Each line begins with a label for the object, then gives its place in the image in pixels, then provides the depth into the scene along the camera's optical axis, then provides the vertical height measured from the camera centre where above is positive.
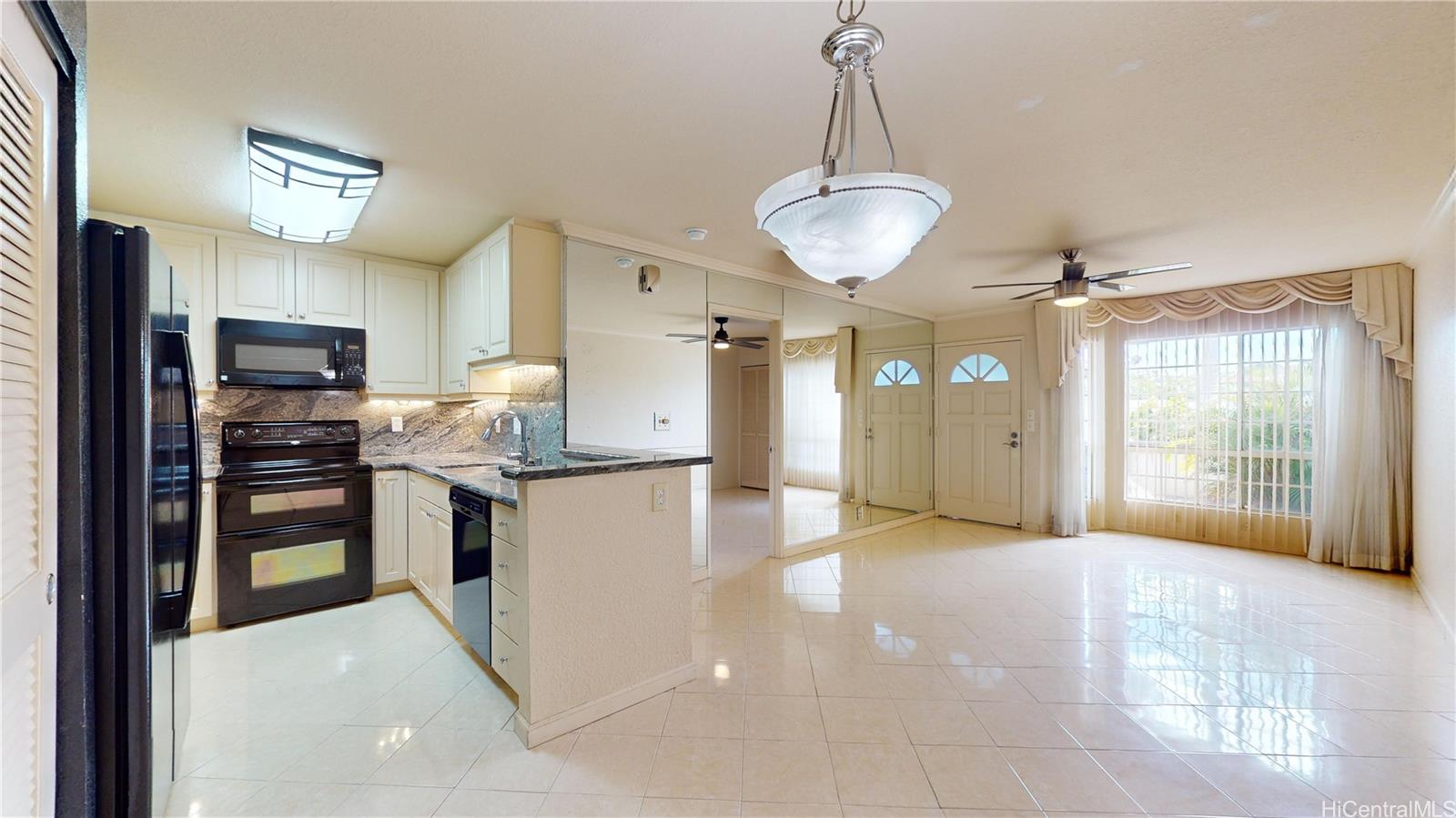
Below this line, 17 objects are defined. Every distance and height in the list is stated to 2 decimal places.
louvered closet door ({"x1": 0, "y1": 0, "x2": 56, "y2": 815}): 0.84 -0.02
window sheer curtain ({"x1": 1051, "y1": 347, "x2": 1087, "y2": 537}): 5.42 -0.54
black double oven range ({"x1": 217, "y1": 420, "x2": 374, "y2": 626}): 3.03 -0.68
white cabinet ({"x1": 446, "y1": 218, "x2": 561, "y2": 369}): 3.11 +0.66
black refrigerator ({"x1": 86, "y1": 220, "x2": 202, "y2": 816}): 1.20 -0.22
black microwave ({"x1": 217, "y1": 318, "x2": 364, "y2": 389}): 3.26 +0.33
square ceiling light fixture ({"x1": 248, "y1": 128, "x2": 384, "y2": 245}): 2.22 +1.00
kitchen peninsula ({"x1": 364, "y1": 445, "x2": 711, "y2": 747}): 2.09 -0.75
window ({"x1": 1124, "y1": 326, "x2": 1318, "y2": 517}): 4.64 -0.10
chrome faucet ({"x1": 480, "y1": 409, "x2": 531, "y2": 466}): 3.39 -0.17
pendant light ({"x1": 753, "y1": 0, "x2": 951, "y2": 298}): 1.14 +0.44
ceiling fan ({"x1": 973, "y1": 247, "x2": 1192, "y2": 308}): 3.66 +0.86
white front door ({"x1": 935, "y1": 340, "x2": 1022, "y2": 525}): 5.82 -0.26
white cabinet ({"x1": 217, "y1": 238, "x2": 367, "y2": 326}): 3.27 +0.78
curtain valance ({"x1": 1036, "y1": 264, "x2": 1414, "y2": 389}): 4.00 +0.91
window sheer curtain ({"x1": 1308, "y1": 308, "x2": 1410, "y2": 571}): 4.13 -0.34
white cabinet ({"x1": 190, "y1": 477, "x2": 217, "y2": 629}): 2.95 -0.88
